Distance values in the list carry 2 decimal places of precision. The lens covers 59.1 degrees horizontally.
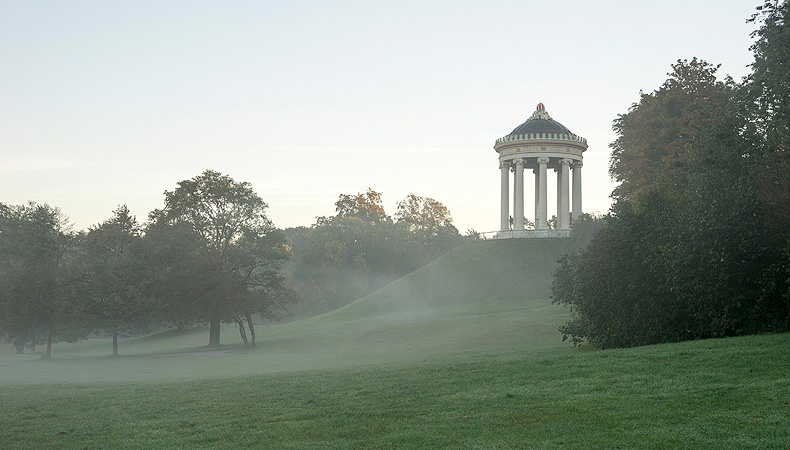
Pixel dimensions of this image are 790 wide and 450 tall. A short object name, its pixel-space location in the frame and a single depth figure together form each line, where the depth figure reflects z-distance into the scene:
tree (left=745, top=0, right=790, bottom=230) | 20.41
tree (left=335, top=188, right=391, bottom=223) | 111.25
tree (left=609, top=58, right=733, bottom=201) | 36.97
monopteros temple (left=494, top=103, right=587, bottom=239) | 71.62
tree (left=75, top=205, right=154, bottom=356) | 46.16
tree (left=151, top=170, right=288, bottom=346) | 47.78
